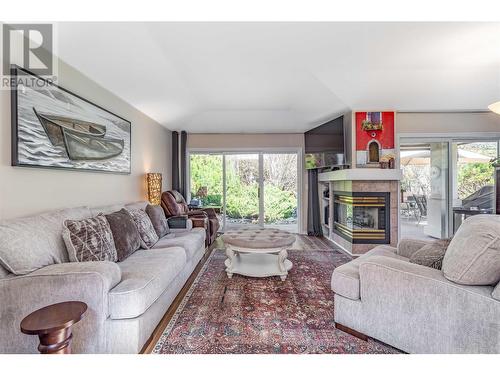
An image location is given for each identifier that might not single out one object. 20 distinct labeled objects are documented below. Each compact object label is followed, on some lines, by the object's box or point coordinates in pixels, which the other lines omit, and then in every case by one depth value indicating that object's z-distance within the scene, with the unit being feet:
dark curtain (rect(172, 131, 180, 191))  18.01
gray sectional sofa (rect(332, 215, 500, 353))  4.41
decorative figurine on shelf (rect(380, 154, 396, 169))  13.23
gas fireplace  12.96
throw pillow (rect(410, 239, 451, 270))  5.60
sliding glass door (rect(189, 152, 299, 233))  18.94
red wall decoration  13.48
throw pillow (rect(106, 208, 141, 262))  7.34
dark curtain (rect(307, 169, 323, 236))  17.81
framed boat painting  6.23
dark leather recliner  13.27
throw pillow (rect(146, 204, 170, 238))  10.41
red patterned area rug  5.63
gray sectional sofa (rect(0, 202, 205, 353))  4.69
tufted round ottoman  9.22
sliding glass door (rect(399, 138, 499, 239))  14.37
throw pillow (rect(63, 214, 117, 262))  5.98
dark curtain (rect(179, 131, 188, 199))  18.25
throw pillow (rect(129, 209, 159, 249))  8.76
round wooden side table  3.63
